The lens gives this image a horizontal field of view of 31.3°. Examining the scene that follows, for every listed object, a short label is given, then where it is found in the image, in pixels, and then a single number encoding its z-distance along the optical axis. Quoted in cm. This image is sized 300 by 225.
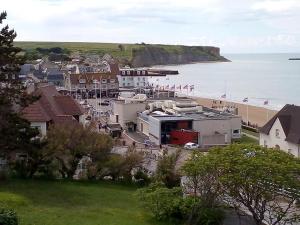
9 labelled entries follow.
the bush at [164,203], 1889
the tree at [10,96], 2309
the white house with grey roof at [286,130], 3800
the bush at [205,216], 1795
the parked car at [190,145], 4969
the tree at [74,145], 2748
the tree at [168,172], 2779
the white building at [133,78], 11844
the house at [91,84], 10812
